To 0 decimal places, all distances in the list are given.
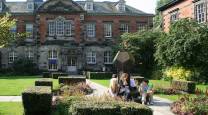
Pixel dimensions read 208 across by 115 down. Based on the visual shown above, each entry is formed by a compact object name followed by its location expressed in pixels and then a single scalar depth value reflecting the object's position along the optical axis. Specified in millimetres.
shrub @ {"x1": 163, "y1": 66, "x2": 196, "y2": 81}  21789
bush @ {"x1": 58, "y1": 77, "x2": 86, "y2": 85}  19963
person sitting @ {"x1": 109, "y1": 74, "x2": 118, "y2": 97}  11473
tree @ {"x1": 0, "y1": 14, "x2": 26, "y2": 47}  10677
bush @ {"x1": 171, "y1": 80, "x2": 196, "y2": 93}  16552
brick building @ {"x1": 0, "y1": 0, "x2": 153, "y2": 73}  34781
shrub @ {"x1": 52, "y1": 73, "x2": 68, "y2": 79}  27363
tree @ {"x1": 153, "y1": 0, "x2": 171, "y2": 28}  43825
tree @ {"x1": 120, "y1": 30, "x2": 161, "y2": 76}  29748
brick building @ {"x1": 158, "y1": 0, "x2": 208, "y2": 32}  23076
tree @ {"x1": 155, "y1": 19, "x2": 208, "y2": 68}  20578
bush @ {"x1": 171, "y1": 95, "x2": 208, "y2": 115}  10000
